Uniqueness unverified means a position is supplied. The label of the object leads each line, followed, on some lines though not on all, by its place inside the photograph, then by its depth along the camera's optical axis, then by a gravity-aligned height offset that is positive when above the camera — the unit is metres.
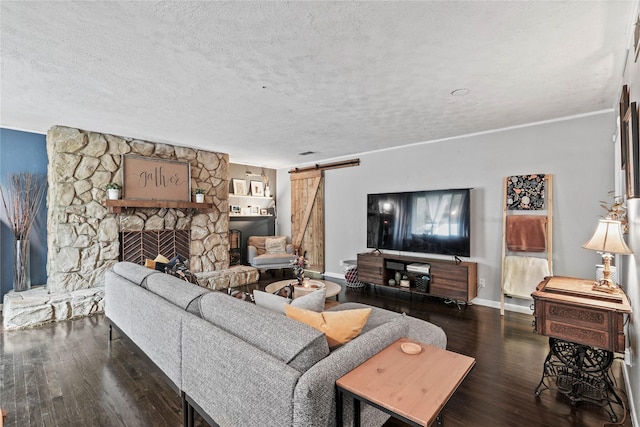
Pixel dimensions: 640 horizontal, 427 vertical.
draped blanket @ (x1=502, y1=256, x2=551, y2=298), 3.64 -0.79
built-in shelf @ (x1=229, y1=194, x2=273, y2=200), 6.33 +0.32
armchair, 5.78 -0.87
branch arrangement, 3.86 +0.13
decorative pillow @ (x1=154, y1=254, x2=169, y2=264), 3.48 -0.58
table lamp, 2.02 -0.23
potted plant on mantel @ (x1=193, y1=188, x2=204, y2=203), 5.07 +0.27
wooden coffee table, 3.43 -0.97
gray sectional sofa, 1.21 -0.71
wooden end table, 1.08 -0.72
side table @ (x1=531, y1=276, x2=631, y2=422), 1.91 -0.82
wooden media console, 4.01 -0.95
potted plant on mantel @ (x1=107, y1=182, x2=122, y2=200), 4.23 +0.29
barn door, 6.32 -0.09
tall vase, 3.85 -0.71
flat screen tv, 4.25 -0.17
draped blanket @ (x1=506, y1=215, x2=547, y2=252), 3.69 -0.29
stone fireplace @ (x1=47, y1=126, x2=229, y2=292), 3.92 +0.00
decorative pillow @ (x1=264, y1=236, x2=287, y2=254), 6.30 -0.73
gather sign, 4.51 +0.52
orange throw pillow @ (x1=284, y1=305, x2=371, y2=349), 1.55 -0.59
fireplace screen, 4.49 -0.53
